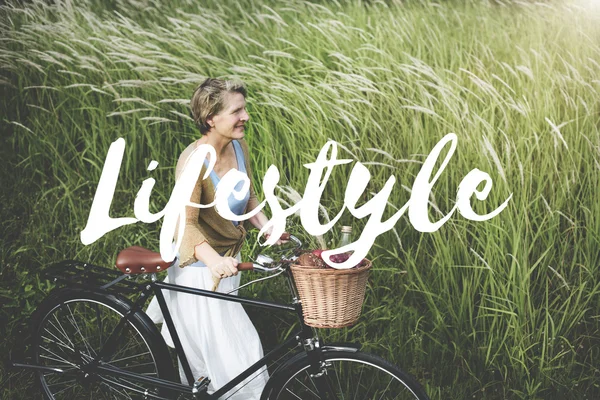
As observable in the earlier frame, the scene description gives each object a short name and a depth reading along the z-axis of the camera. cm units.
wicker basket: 248
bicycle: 277
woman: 295
